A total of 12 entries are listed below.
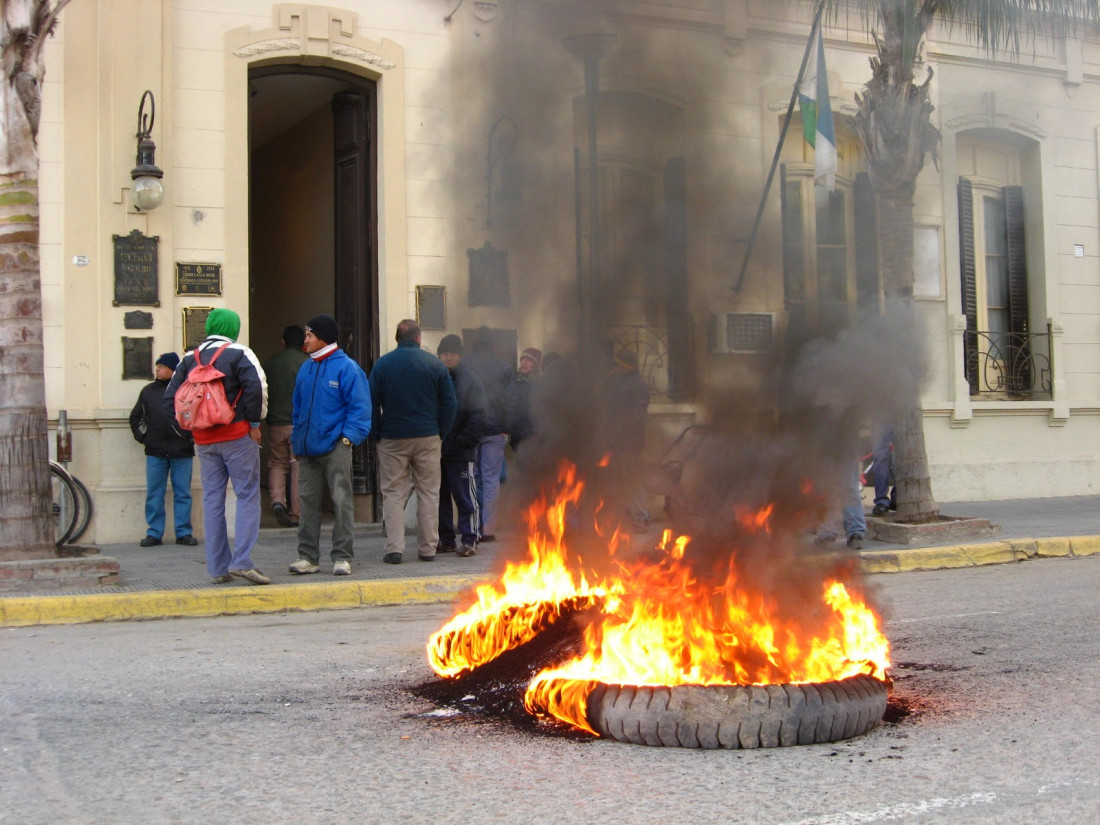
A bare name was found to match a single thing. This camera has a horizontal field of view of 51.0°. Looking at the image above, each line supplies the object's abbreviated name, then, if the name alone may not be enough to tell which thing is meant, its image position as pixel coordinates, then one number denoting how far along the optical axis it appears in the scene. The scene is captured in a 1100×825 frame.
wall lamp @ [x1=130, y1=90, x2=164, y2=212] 9.20
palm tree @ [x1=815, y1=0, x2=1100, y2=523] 8.97
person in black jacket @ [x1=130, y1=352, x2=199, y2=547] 9.04
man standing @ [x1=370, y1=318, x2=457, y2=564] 7.98
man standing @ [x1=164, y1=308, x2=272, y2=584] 6.81
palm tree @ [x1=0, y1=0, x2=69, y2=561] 7.14
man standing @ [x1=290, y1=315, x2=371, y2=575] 7.36
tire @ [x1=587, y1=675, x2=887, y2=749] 3.64
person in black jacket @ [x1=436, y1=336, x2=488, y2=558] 8.45
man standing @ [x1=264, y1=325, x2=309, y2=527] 10.30
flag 6.72
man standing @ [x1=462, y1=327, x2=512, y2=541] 8.19
